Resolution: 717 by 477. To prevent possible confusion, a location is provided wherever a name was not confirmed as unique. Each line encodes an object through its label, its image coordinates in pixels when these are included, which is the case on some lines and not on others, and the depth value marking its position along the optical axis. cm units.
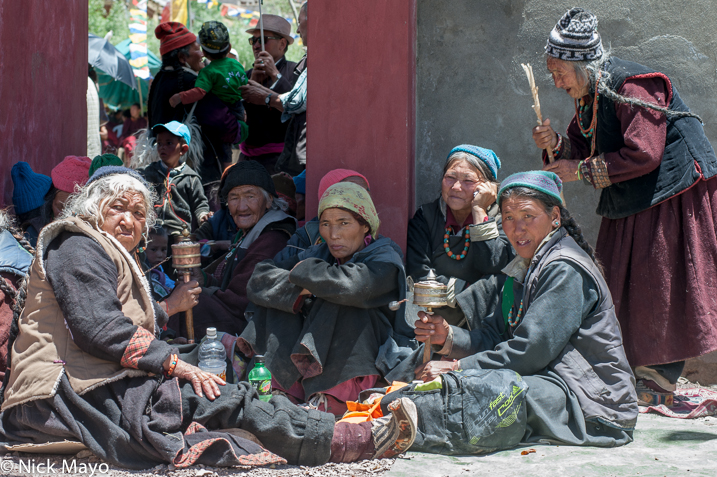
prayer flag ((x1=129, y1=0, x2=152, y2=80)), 2708
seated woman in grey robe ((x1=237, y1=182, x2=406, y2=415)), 831
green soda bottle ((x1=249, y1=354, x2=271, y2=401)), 783
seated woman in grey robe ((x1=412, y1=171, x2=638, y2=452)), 730
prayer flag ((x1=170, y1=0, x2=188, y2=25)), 2806
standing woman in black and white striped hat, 865
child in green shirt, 1397
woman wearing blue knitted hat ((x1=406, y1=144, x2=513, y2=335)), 907
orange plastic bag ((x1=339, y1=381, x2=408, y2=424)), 748
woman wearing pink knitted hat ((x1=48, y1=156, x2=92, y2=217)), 1031
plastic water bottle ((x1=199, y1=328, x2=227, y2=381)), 789
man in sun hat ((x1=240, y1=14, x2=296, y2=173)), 1411
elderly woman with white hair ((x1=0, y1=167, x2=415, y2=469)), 672
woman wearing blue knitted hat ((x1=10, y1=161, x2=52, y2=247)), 1018
